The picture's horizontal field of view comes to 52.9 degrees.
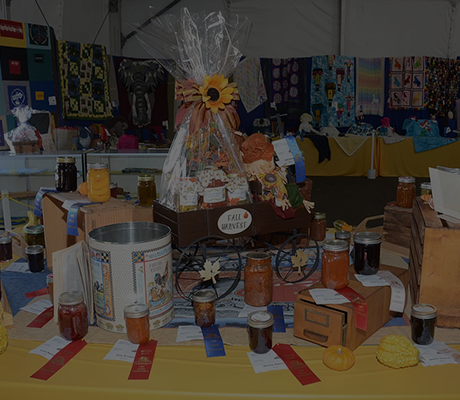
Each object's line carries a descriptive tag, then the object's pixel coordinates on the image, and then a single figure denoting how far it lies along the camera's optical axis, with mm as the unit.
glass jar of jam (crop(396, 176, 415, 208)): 2117
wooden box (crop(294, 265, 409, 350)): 1237
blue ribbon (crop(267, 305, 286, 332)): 1405
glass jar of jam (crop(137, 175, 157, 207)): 2027
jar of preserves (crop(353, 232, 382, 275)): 1435
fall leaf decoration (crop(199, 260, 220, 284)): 1521
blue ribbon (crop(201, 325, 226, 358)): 1277
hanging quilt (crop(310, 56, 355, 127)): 8922
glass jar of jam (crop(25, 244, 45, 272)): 1931
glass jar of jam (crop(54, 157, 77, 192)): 1975
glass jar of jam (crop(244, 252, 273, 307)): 1493
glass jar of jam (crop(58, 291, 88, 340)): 1302
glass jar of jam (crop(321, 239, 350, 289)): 1319
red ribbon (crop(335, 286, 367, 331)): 1264
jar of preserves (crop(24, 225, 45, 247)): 2107
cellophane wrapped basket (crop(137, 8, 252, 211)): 1660
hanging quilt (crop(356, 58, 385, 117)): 9055
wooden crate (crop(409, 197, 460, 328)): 1370
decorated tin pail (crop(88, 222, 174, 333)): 1291
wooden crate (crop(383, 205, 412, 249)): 2131
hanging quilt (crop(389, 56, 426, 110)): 8867
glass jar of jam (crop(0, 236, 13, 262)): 2104
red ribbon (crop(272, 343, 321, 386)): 1151
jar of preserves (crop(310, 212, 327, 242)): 2307
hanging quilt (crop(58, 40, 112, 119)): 6758
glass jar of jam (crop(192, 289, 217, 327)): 1389
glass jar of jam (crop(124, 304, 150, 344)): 1262
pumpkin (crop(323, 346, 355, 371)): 1182
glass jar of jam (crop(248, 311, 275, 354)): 1219
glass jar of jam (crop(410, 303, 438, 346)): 1264
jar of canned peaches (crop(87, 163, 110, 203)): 1755
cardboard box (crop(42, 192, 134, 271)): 1638
